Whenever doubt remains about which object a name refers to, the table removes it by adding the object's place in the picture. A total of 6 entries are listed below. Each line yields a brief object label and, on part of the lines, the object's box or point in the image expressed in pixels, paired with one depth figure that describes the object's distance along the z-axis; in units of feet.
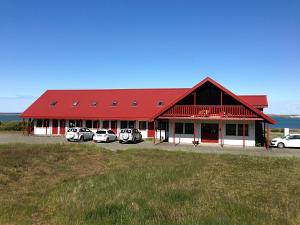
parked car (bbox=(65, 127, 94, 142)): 84.82
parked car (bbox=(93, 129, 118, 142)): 83.78
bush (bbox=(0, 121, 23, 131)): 126.34
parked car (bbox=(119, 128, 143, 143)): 82.74
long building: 76.60
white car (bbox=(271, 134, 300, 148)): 76.38
